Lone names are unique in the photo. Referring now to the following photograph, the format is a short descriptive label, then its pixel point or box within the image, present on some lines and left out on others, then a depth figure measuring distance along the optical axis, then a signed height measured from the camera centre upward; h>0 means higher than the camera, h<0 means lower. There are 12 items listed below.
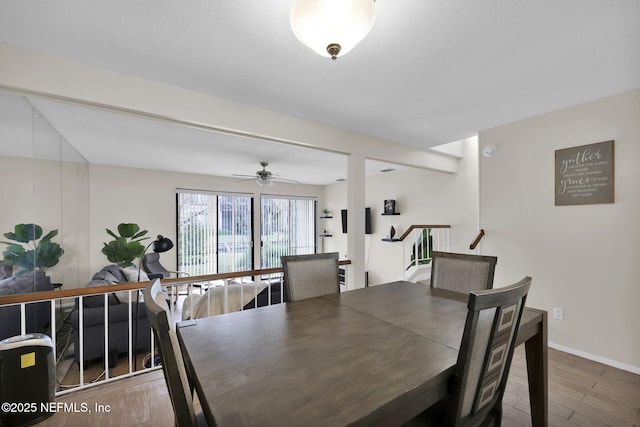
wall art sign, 2.47 +0.34
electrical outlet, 2.72 -1.00
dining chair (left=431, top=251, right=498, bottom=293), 2.00 -0.46
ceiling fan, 4.67 +0.58
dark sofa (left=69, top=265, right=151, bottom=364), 2.82 -1.19
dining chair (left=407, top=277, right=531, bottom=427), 0.94 -0.53
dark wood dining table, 0.80 -0.56
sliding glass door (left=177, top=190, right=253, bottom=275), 5.80 -0.44
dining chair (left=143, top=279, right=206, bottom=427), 0.73 -0.42
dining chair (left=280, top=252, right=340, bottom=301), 2.04 -0.49
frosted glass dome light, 1.11 +0.77
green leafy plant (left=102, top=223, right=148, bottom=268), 3.70 -0.48
